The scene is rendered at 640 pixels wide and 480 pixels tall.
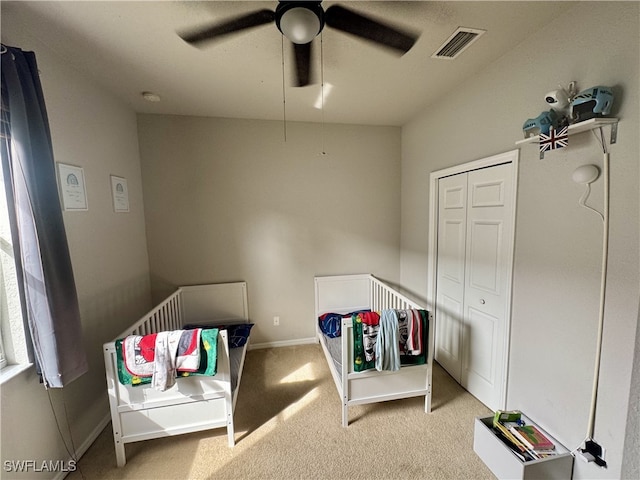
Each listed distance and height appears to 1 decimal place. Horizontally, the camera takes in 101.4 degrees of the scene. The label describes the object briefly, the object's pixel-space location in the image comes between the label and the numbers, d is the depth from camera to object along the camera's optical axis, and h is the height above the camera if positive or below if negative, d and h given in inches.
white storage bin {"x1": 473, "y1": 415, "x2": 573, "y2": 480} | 54.3 -54.0
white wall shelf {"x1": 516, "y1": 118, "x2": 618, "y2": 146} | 46.7 +15.6
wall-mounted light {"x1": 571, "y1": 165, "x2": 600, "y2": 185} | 50.0 +7.0
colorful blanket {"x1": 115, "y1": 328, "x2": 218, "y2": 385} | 60.6 -33.6
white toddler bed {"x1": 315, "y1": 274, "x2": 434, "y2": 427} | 72.7 -48.8
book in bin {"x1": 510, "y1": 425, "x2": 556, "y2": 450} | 58.9 -52.7
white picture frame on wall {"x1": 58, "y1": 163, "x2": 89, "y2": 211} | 65.2 +7.9
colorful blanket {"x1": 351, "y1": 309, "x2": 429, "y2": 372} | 71.8 -33.5
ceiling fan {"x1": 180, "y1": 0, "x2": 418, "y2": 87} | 42.6 +34.9
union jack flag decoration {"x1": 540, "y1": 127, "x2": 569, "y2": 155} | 52.2 +14.7
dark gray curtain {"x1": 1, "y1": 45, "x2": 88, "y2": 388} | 49.9 -1.0
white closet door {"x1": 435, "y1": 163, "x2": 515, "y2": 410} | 73.5 -20.9
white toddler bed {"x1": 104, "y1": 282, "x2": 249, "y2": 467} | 63.2 -47.0
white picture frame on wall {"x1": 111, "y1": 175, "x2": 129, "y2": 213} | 86.8 +8.0
